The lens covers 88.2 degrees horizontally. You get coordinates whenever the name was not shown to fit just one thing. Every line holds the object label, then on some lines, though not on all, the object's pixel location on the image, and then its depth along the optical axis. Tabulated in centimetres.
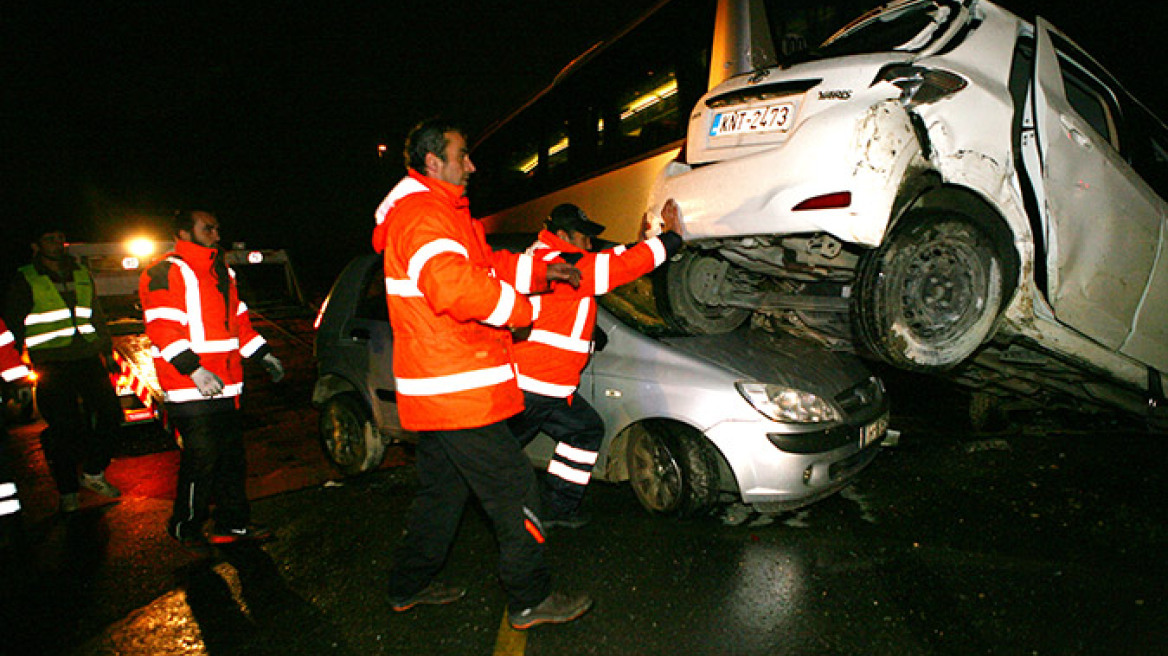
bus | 419
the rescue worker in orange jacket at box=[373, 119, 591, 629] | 214
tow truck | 514
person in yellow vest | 391
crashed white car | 251
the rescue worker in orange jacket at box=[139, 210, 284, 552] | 312
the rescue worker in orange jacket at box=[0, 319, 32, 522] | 269
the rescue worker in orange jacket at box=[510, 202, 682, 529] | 311
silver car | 298
